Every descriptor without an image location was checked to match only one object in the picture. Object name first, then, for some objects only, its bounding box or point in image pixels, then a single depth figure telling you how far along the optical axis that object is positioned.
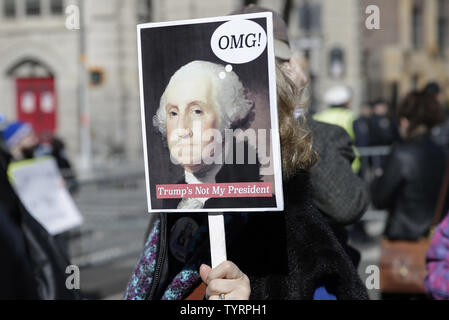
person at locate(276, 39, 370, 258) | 5.86
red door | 56.91
